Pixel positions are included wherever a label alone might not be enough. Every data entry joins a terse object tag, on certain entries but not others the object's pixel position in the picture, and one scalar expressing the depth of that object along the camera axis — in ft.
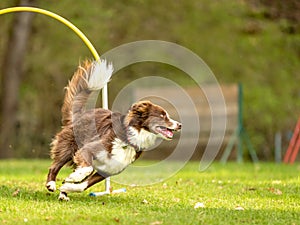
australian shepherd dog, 52.65
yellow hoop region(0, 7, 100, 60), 55.36
